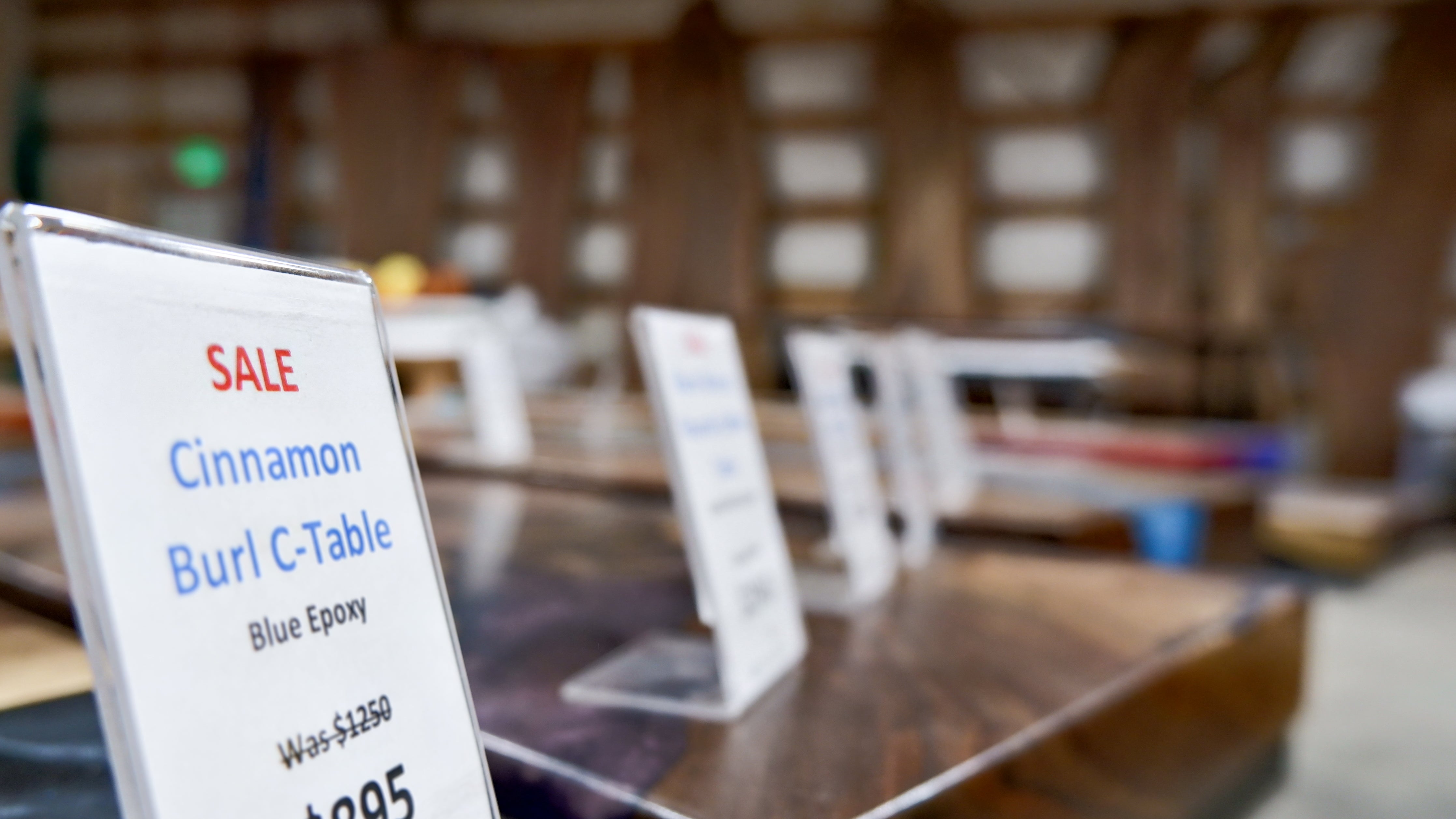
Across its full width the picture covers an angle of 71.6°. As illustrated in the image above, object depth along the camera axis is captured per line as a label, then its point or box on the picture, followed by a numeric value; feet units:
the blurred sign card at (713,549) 2.26
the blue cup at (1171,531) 5.51
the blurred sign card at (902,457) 4.27
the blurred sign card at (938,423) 5.15
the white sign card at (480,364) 6.48
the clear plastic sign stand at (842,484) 3.28
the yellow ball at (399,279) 10.01
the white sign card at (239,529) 0.99
